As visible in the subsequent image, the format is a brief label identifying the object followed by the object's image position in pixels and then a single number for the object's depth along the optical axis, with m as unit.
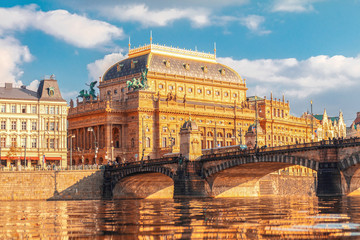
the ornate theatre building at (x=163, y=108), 153.62
